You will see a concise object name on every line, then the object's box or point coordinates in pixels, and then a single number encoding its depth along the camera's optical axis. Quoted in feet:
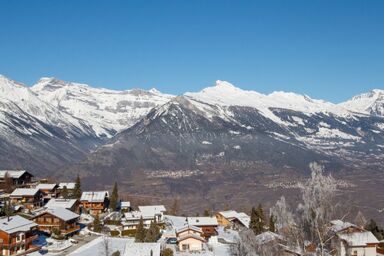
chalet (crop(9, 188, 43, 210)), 344.08
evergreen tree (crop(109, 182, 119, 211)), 378.53
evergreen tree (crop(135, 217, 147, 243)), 266.67
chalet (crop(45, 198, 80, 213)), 324.35
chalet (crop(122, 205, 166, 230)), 324.80
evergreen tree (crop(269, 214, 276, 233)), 280.72
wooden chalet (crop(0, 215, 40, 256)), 232.53
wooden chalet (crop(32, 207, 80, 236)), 284.61
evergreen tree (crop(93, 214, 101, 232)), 305.06
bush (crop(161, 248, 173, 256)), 243.97
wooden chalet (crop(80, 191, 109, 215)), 368.89
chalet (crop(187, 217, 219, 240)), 308.21
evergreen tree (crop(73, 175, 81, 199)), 373.20
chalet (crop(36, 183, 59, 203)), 375.10
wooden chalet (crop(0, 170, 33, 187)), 394.32
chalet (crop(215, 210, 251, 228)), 358.23
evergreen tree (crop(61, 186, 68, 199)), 361.61
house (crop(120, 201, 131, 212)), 379.55
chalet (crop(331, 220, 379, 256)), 246.27
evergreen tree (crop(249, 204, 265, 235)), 293.02
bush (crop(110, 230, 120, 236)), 305.12
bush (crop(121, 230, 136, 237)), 306.76
